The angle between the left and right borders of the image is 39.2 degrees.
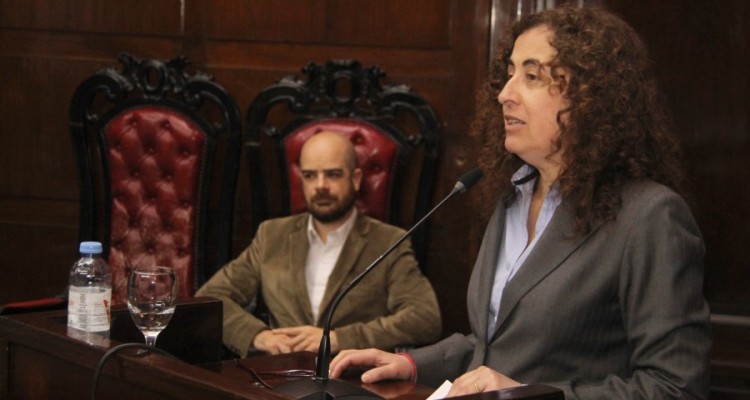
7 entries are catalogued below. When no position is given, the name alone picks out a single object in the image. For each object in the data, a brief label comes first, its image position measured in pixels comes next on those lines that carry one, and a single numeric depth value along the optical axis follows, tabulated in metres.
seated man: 3.38
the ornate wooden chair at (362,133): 3.74
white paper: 1.89
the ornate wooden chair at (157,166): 3.98
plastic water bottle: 2.09
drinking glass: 2.04
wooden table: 1.64
